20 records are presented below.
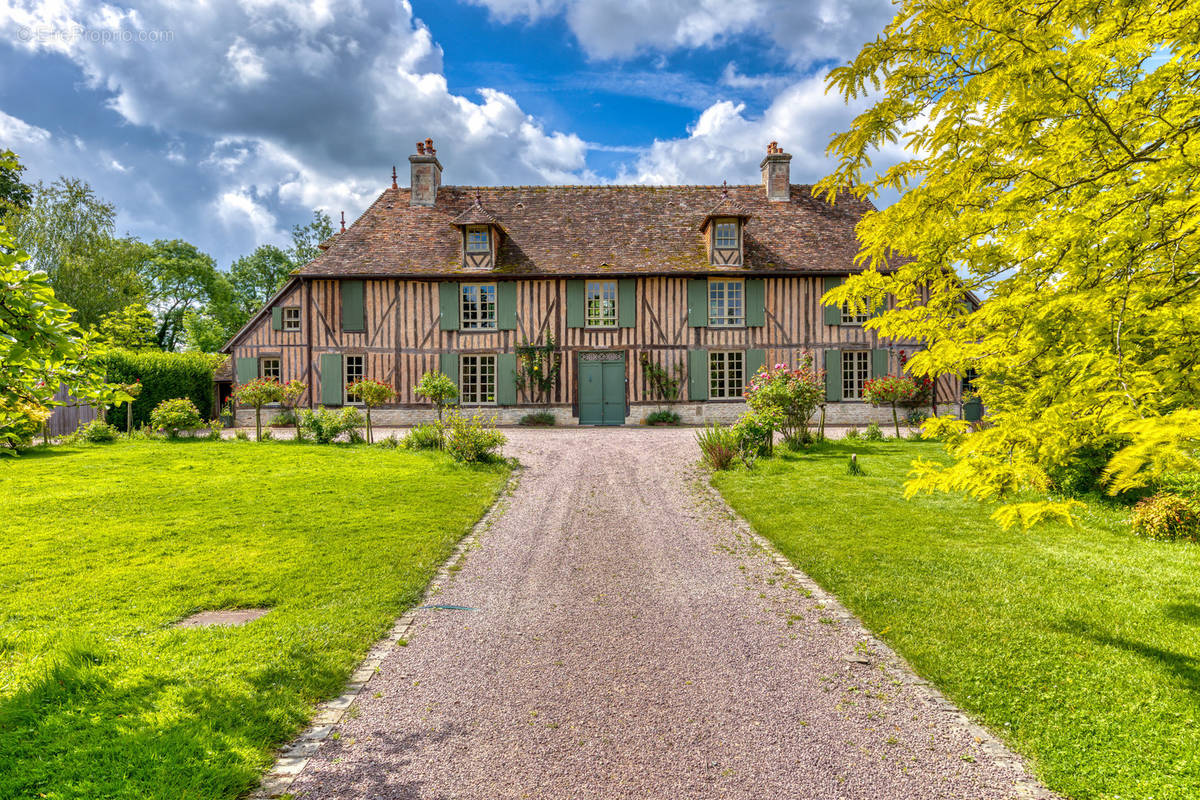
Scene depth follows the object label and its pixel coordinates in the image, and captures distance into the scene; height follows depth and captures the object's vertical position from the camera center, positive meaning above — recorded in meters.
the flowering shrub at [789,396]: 12.26 +0.09
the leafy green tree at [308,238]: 40.59 +12.33
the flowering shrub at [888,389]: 15.44 +0.24
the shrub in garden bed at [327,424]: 14.34 -0.45
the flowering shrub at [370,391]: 15.36 +0.41
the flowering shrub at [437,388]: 16.48 +0.51
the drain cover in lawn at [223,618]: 4.38 -1.70
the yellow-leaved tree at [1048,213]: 3.12 +1.17
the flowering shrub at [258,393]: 15.06 +0.40
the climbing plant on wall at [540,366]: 18.81 +1.26
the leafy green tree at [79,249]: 24.73 +7.45
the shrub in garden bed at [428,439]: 13.17 -0.80
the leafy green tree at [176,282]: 37.41 +8.78
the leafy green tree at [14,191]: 26.52 +11.01
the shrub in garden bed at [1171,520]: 6.55 -1.50
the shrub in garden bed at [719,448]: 11.16 -0.98
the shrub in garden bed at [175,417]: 14.97 -0.21
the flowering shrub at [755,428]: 11.62 -0.58
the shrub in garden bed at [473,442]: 11.45 -0.77
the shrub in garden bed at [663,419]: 18.41 -0.58
